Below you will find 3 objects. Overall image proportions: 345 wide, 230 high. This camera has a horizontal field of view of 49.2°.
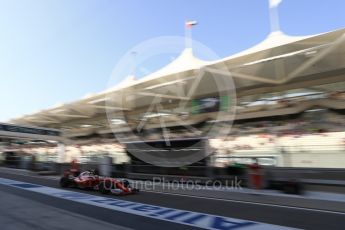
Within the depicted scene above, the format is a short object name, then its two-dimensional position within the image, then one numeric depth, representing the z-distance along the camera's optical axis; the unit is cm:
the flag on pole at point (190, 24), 3058
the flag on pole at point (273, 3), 2690
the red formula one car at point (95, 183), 1430
